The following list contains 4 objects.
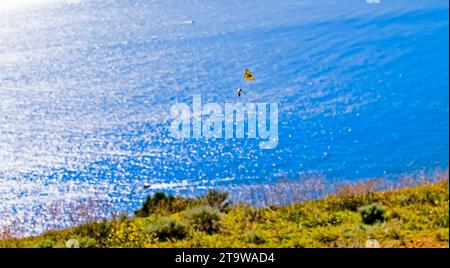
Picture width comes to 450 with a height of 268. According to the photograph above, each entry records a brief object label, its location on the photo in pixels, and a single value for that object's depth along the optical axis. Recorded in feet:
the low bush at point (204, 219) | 52.54
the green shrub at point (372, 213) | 55.01
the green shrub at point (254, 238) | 49.67
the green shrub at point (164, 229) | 52.49
